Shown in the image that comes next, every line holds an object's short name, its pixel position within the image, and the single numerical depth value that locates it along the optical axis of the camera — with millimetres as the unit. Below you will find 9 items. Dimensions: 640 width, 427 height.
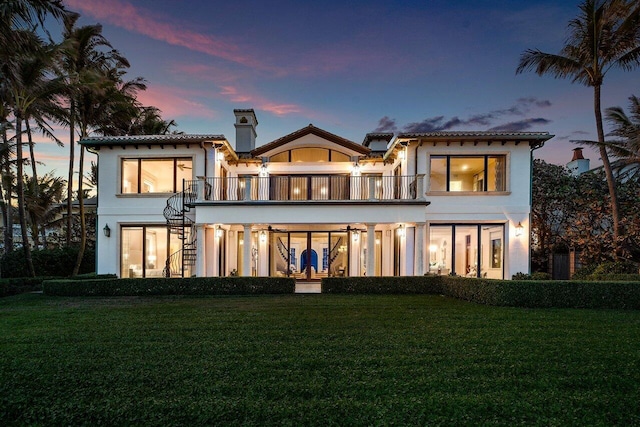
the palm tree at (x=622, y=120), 17016
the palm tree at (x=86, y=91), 14430
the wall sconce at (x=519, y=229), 13133
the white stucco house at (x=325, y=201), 12656
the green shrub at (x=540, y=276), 11891
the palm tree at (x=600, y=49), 12641
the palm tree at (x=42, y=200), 20062
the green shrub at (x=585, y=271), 12473
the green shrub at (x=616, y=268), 12148
